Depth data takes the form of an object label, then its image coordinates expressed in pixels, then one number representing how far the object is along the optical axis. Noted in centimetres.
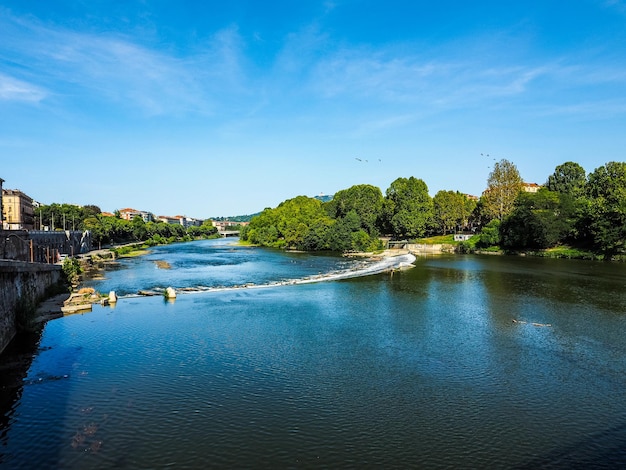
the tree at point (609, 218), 6981
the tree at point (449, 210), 11400
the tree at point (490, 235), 9401
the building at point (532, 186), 14935
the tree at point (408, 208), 11050
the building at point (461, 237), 10626
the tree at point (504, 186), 10031
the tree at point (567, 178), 10556
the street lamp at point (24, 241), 3688
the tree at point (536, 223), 8150
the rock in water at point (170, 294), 3916
